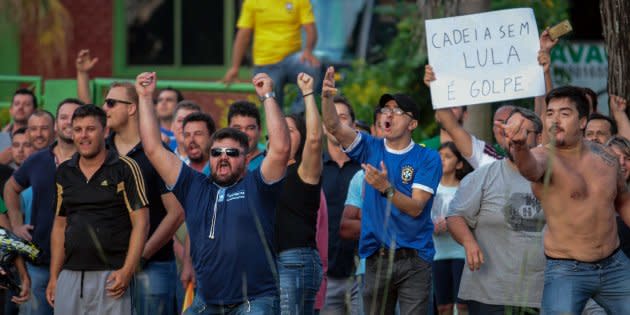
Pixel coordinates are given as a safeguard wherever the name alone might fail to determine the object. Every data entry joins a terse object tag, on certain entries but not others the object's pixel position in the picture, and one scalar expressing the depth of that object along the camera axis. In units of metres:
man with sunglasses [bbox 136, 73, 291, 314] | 16.37
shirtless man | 16.64
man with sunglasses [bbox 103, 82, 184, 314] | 18.67
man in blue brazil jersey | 18.36
